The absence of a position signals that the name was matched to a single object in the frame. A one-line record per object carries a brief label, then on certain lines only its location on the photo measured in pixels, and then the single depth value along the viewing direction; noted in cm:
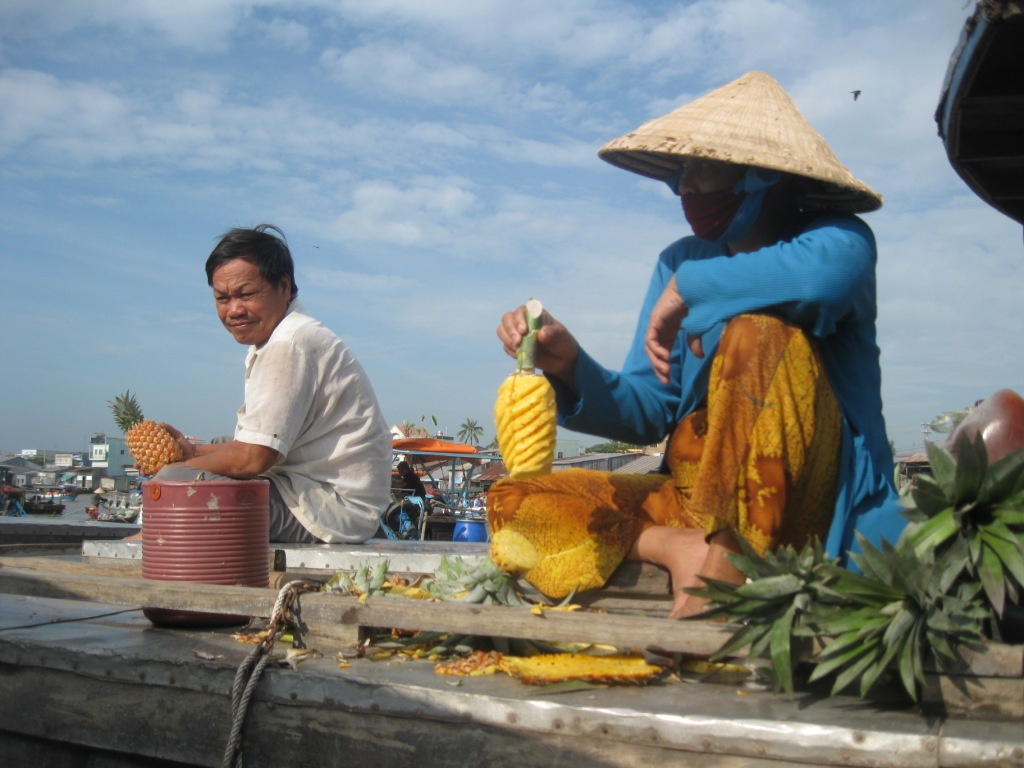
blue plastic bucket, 991
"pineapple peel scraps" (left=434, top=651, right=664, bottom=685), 181
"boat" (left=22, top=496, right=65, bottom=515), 2988
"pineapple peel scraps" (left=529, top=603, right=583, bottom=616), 191
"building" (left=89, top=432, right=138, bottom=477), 5931
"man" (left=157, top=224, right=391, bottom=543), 389
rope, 188
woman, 198
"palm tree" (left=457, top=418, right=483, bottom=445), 7800
